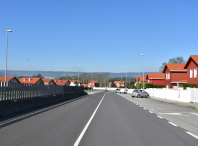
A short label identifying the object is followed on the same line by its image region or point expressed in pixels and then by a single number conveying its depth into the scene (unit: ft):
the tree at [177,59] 371.97
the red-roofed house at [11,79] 296.34
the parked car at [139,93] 135.93
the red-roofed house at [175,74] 179.93
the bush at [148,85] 229.86
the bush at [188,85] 102.41
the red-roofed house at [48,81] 428.11
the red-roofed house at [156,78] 265.99
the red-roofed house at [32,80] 385.62
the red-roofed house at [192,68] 130.15
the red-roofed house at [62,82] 501.56
